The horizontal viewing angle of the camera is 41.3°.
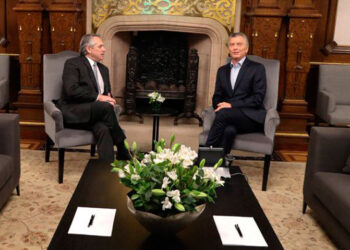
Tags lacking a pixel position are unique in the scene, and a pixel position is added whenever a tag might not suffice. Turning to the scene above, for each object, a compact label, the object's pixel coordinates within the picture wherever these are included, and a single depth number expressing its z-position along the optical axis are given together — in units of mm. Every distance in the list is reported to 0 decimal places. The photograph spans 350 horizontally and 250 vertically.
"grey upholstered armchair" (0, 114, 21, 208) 2980
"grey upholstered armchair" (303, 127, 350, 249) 2756
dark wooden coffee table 1913
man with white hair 3711
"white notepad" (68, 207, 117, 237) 1990
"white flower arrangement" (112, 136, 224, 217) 1806
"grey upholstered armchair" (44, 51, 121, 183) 3594
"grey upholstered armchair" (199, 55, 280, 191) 3631
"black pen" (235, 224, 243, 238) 2030
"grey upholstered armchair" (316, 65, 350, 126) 5021
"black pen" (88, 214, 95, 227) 2056
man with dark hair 3771
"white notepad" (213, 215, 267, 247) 1968
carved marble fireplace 5148
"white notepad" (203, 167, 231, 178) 2746
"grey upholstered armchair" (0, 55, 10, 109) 4996
